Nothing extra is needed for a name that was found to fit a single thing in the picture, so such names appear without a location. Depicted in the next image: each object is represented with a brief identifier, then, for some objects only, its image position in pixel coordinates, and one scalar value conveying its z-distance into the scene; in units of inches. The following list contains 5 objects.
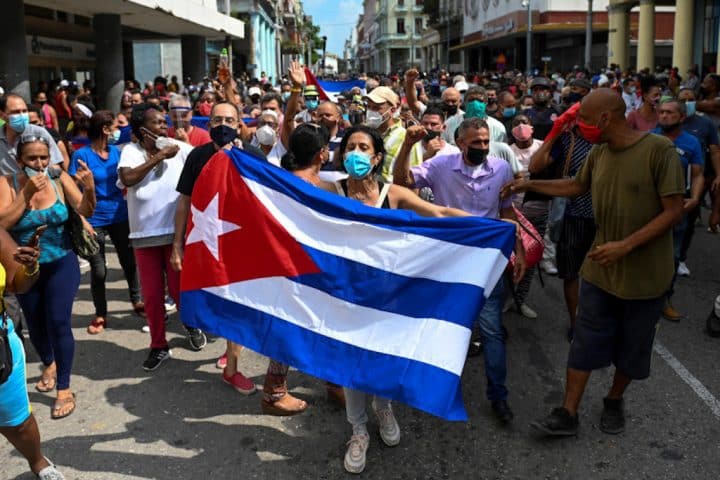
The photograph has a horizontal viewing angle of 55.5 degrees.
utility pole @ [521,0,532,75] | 1503.6
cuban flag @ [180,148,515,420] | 133.0
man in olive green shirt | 141.5
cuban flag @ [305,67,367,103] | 506.9
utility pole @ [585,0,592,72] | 1245.2
